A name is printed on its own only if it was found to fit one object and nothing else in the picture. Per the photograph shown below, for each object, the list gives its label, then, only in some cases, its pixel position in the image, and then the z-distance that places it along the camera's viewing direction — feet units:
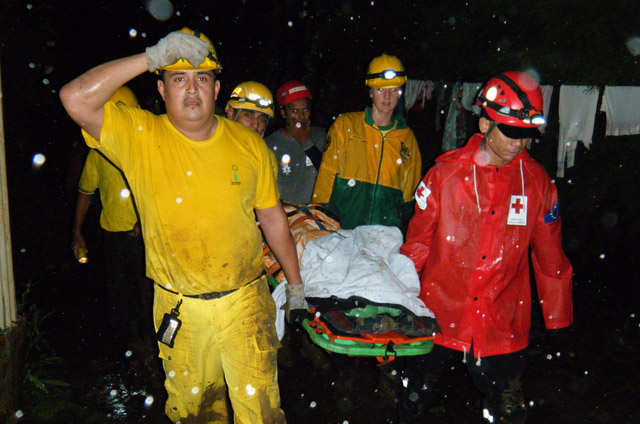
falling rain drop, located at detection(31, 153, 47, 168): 29.09
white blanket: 11.17
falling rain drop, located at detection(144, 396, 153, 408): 16.11
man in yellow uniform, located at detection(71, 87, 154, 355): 17.12
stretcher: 10.72
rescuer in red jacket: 11.51
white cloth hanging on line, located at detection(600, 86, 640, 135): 20.42
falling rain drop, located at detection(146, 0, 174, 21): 51.67
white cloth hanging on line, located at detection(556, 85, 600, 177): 20.95
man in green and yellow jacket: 16.30
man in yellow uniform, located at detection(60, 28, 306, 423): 9.63
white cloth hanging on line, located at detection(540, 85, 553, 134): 21.40
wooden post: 12.29
